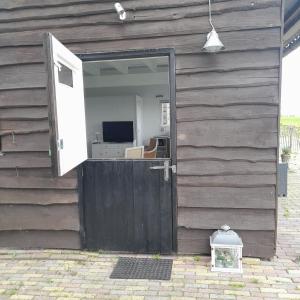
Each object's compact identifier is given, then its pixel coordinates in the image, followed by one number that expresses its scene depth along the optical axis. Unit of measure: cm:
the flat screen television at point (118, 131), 747
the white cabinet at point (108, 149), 651
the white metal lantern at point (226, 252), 268
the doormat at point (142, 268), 263
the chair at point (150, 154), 428
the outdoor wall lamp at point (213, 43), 253
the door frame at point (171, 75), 277
